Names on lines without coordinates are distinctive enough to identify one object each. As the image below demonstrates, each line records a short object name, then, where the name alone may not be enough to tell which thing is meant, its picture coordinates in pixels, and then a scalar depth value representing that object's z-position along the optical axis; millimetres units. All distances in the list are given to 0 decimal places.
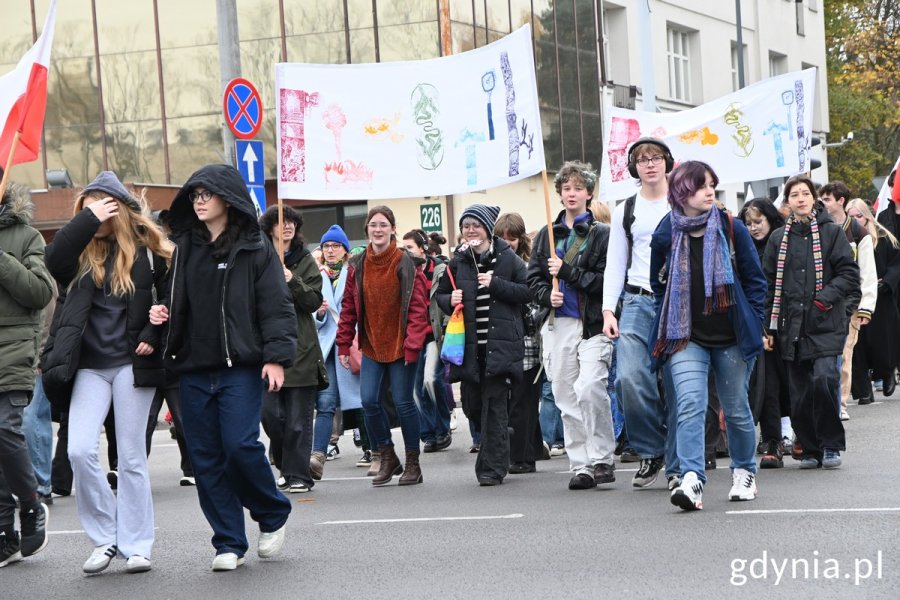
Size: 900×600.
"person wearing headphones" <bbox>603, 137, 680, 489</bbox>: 14569
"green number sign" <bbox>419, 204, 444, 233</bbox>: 39238
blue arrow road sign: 23831
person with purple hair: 12882
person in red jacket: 16835
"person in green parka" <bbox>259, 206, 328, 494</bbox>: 16848
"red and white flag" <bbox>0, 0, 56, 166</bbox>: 14249
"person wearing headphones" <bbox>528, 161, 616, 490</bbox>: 15530
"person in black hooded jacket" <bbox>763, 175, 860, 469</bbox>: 15949
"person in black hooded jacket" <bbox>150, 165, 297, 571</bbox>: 11263
